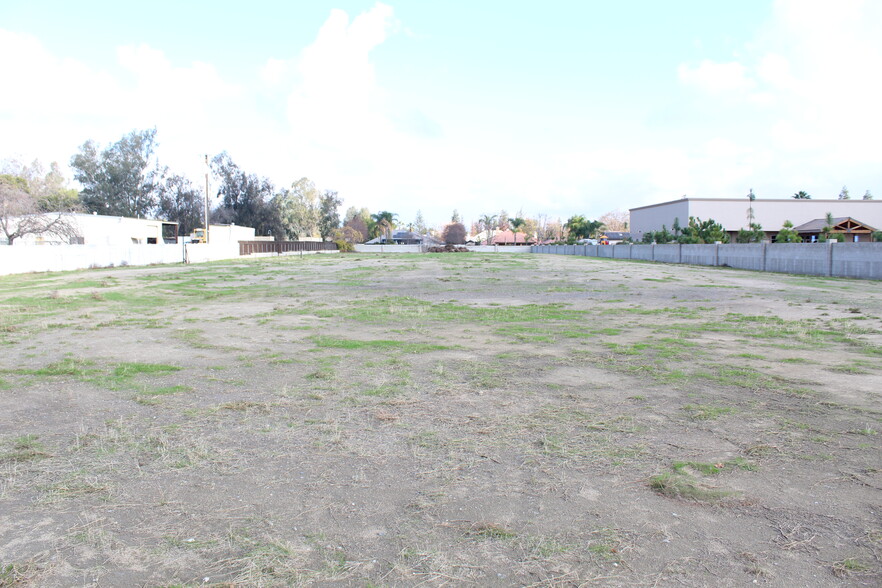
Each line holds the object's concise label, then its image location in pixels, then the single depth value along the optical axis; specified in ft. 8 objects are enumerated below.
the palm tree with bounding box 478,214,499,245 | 569.23
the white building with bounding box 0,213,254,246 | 134.31
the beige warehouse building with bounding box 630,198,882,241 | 264.93
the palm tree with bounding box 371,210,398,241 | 486.79
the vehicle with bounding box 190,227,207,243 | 209.09
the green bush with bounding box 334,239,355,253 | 292.20
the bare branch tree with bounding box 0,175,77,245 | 118.32
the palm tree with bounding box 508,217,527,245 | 536.83
